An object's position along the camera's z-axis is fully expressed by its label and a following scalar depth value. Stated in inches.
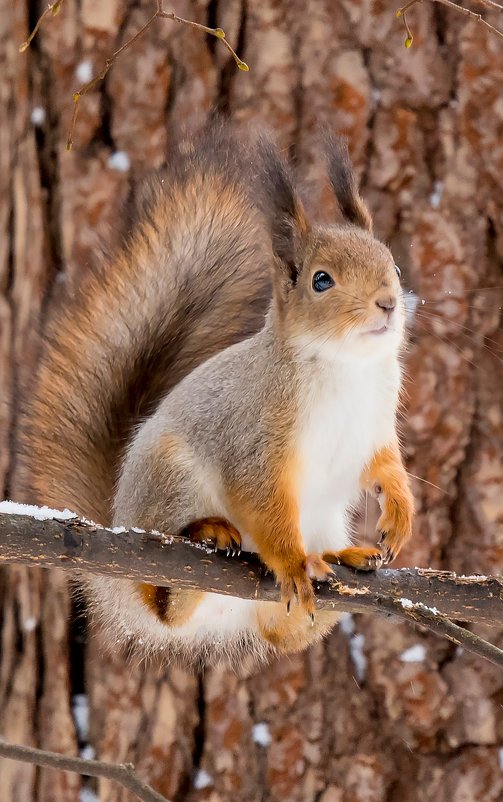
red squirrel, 179.4
